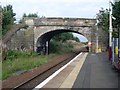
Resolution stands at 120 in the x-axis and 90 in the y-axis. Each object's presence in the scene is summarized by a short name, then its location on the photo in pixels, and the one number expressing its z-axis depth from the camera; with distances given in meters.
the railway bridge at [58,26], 33.94
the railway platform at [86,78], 7.19
